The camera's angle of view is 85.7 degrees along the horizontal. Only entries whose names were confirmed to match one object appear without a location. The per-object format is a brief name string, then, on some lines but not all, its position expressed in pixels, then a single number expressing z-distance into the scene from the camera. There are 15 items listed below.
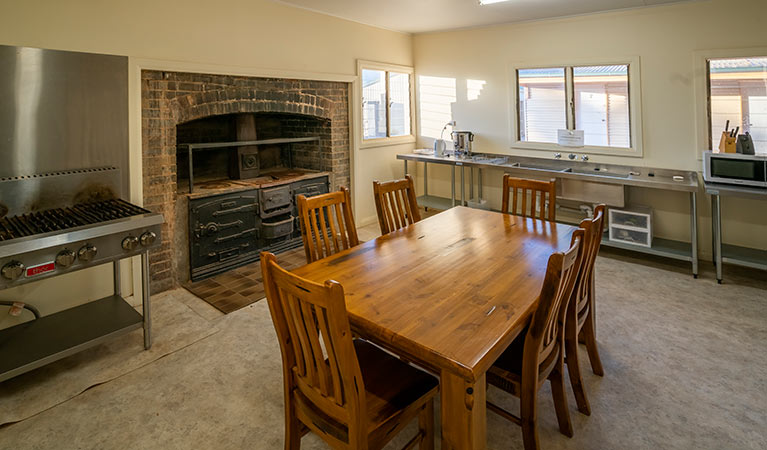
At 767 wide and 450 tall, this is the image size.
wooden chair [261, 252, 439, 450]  1.28
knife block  3.58
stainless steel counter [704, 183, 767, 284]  3.27
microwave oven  3.27
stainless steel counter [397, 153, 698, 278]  3.72
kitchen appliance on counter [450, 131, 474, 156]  5.54
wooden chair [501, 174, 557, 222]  2.83
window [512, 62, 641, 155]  4.39
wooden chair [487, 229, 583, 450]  1.48
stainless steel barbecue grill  2.13
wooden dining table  1.34
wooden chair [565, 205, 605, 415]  1.87
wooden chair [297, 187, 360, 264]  2.38
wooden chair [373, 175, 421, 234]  2.83
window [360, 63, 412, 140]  5.36
